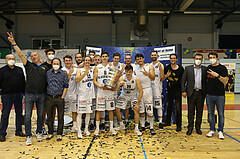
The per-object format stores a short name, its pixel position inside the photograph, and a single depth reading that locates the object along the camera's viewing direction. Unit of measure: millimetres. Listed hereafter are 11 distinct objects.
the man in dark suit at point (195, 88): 4734
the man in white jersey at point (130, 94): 4695
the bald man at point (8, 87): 4434
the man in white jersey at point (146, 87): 4952
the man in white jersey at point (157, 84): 5303
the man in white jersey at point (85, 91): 4547
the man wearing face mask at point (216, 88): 4426
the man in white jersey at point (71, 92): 4816
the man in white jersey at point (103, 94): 4711
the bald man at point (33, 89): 4114
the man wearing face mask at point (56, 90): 4262
